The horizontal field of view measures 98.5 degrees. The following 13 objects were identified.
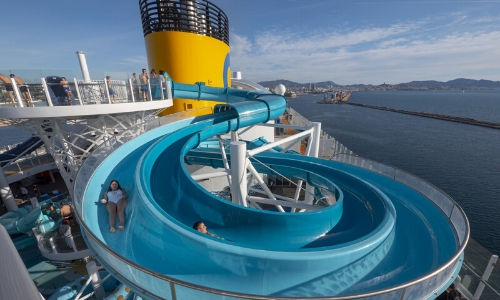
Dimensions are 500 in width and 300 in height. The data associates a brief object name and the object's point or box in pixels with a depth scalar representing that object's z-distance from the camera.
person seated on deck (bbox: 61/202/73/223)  9.90
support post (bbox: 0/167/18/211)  13.18
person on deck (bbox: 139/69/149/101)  10.80
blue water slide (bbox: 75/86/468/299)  3.50
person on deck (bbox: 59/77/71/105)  8.55
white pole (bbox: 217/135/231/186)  8.88
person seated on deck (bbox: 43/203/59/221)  10.27
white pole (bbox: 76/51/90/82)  10.27
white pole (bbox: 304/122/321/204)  10.47
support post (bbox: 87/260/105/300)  6.51
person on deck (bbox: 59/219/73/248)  9.72
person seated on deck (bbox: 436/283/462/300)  6.62
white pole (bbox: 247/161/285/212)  8.23
